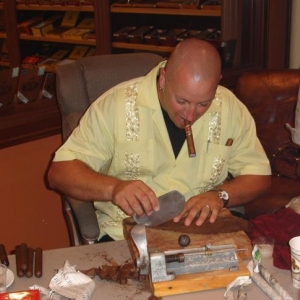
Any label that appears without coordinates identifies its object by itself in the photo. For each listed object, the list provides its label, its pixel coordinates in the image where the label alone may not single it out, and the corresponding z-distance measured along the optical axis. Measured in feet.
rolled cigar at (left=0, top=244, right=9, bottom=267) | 5.15
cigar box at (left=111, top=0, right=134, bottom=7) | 12.01
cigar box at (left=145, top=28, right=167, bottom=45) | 12.26
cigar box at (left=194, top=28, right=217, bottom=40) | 11.61
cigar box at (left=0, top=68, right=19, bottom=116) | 9.26
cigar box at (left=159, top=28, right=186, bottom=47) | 12.02
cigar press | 4.80
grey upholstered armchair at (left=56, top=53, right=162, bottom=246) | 7.23
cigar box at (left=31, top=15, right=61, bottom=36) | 14.23
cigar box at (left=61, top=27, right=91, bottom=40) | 13.20
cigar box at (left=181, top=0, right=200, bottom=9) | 11.26
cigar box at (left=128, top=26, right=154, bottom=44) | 12.33
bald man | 6.33
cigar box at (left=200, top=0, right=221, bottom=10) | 10.99
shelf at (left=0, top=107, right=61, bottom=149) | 8.78
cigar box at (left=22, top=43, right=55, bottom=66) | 14.71
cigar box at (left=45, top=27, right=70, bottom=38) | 13.94
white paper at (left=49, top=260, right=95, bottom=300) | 4.65
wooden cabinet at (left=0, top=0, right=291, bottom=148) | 9.10
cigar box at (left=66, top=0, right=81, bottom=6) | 13.10
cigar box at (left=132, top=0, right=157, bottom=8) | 11.95
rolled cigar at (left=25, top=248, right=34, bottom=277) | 5.00
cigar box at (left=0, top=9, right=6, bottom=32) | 15.05
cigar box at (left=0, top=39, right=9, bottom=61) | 15.51
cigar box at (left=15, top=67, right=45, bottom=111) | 9.38
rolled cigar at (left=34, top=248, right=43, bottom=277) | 5.01
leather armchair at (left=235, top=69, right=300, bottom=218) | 9.39
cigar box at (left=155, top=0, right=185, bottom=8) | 11.51
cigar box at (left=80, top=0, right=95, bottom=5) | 12.81
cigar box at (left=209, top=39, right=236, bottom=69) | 11.03
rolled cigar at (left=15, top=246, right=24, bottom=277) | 5.01
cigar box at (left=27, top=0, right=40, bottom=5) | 14.02
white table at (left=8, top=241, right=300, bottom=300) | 4.76
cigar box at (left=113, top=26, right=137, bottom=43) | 12.36
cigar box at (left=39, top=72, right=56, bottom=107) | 9.59
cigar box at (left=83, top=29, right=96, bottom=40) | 12.97
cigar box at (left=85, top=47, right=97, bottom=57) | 13.53
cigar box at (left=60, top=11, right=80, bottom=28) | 13.91
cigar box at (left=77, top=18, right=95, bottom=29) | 13.38
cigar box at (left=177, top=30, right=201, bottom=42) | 12.00
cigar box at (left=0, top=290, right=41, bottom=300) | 4.44
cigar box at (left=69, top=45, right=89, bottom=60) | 13.84
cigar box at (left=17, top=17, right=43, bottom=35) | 14.44
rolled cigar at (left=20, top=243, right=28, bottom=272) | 5.02
